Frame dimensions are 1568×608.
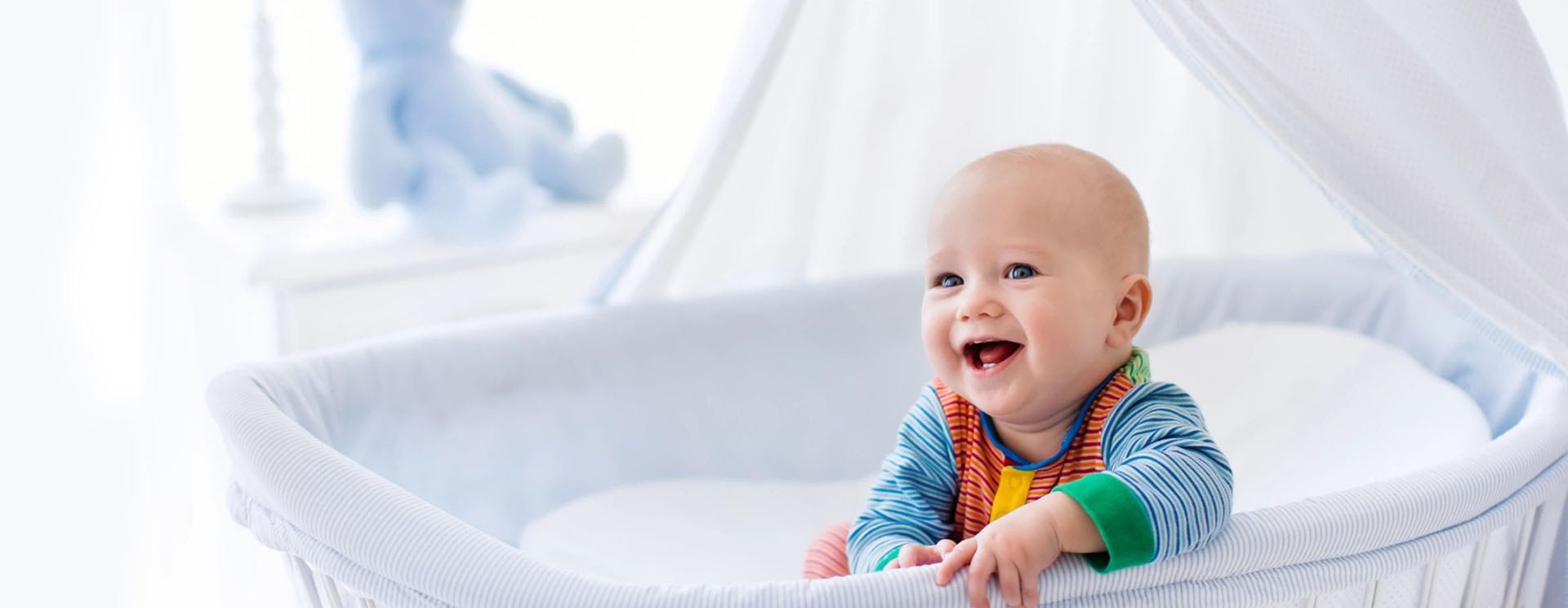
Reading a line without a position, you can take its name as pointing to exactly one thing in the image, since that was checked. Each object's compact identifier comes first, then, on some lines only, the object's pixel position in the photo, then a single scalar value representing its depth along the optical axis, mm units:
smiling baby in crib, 1153
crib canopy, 1260
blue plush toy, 2072
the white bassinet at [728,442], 1044
